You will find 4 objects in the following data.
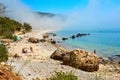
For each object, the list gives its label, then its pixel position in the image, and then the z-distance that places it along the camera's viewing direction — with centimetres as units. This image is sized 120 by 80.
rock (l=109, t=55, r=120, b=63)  1315
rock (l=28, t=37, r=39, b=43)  1709
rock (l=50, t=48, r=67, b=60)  1010
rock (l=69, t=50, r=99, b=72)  822
